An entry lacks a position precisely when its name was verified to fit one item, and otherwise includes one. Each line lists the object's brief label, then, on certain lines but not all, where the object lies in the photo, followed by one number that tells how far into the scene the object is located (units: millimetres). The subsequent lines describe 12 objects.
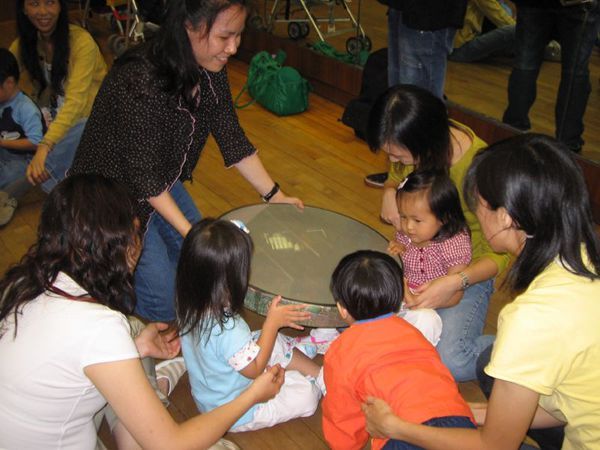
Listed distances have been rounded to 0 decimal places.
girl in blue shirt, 1521
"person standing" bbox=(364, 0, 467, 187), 2732
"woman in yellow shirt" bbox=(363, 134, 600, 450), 1122
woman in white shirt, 1170
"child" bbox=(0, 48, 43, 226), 2881
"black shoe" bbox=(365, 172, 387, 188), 3252
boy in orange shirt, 1376
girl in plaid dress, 1898
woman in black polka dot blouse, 1689
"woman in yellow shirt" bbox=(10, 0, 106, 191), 2652
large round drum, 1688
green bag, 4059
